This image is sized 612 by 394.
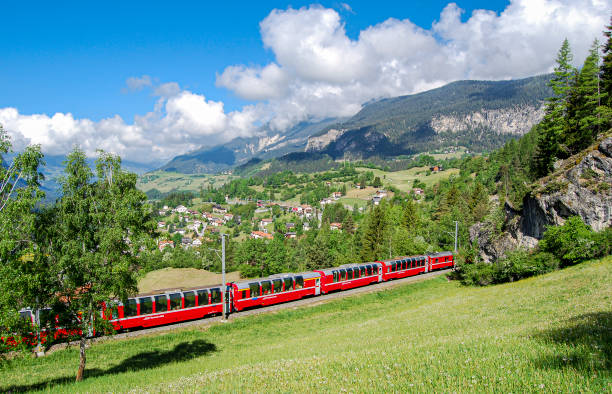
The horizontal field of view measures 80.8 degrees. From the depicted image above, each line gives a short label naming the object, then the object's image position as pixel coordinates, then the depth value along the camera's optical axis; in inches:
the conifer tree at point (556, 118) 1791.3
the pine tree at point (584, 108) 1652.3
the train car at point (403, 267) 1769.2
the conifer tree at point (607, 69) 1715.1
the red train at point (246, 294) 1056.8
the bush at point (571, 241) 1196.5
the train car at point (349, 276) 1508.4
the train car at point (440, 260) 2040.1
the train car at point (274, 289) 1256.2
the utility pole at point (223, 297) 1145.2
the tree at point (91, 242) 549.0
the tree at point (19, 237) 462.6
